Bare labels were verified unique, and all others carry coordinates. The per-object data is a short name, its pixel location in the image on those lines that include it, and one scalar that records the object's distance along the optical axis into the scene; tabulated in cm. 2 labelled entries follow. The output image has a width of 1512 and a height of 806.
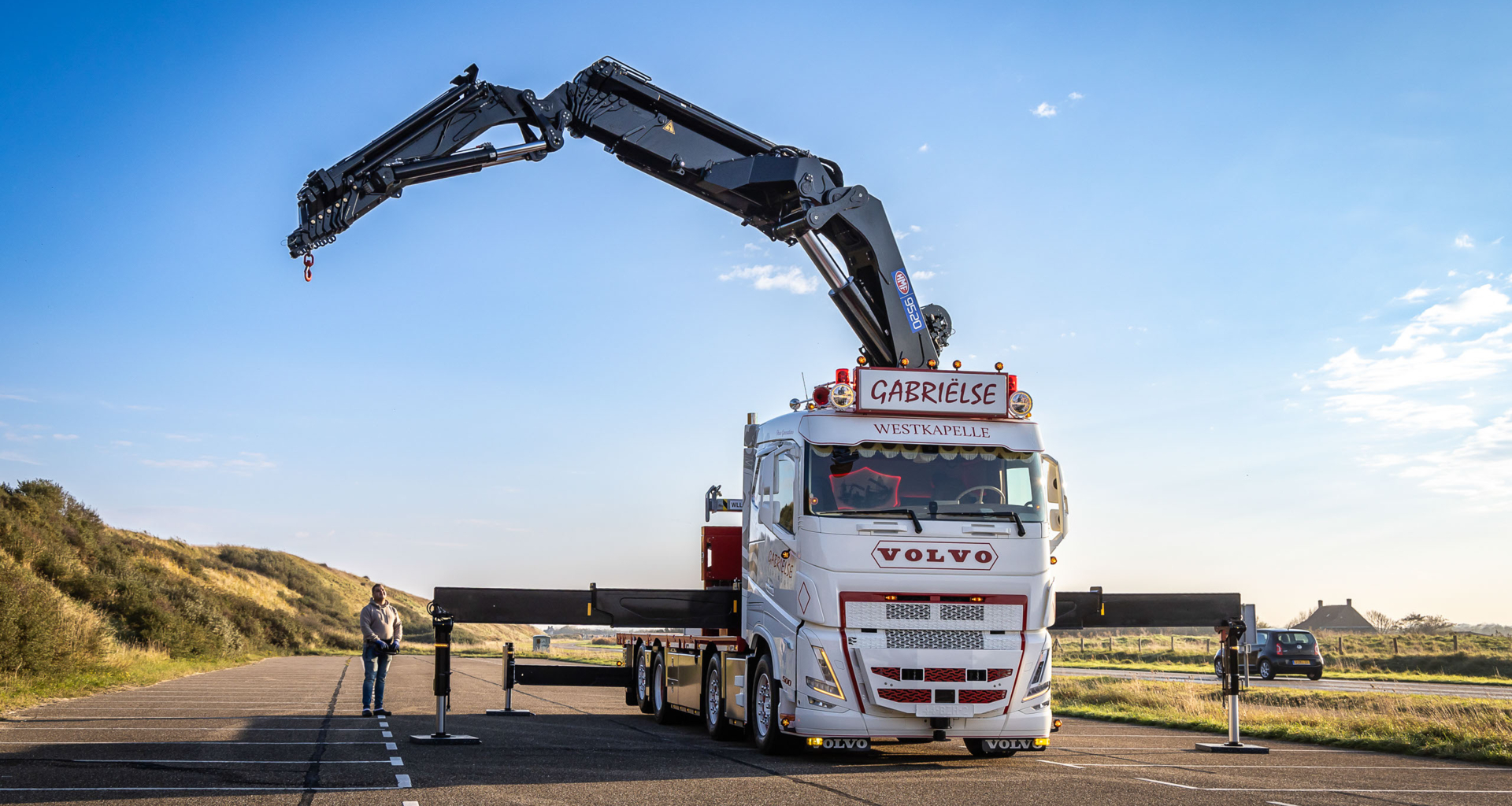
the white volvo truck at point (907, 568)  1154
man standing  1705
